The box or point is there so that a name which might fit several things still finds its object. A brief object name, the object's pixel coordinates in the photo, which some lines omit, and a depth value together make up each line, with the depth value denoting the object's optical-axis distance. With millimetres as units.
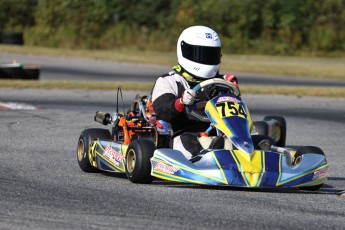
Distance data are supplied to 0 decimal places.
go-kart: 13891
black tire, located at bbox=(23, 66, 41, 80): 41062
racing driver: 15720
